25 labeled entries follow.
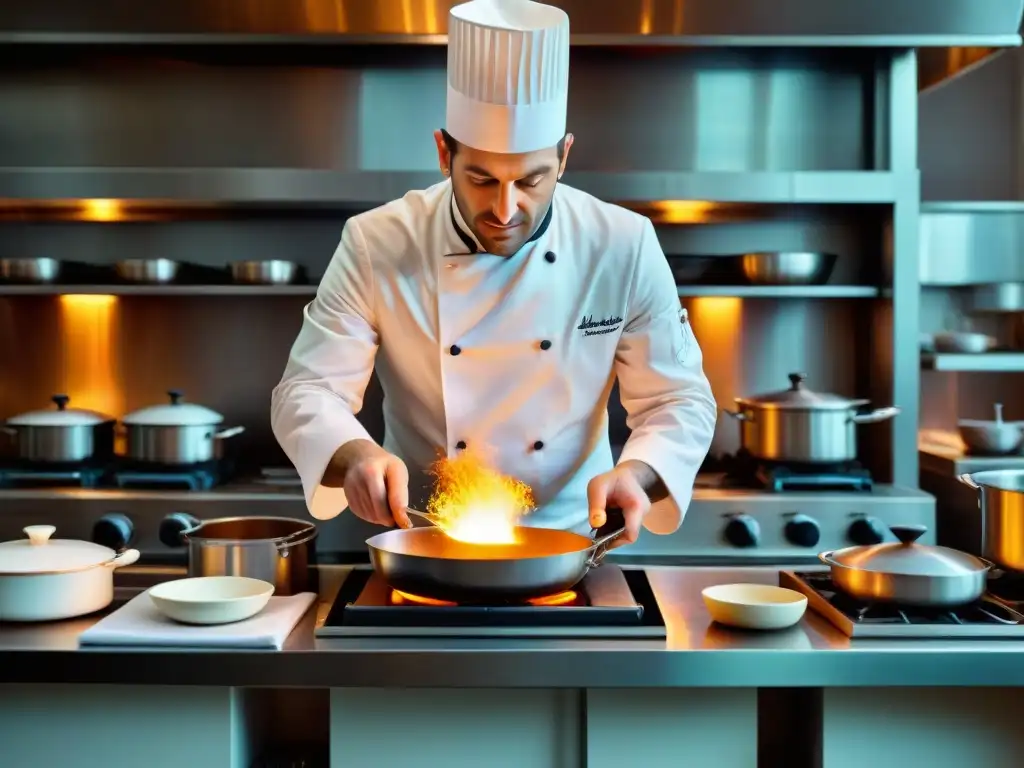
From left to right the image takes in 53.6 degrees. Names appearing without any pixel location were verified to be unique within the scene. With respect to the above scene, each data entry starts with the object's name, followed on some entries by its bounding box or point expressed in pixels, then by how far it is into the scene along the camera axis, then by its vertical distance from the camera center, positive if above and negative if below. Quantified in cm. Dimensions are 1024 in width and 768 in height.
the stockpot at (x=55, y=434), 309 -17
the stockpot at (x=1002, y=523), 167 -24
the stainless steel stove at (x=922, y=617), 149 -37
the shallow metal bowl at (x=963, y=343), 326 +11
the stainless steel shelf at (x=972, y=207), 338 +58
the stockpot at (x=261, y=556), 169 -30
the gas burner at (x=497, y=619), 149 -36
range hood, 308 +109
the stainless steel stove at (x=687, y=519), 296 -41
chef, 197 +11
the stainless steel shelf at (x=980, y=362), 319 +5
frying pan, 147 -29
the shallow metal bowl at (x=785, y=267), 315 +35
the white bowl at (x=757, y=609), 153 -35
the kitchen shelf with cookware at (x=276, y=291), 318 +28
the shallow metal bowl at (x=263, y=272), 318 +33
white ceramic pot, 159 -32
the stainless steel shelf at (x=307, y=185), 309 +59
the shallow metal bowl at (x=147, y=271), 318 +34
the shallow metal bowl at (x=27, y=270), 322 +35
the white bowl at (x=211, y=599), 151 -34
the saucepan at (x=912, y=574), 153 -30
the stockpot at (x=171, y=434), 306 -17
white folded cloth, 146 -37
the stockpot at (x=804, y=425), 303 -14
